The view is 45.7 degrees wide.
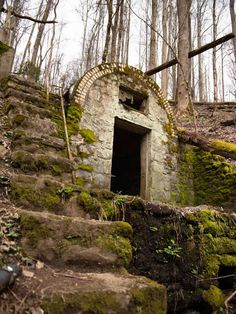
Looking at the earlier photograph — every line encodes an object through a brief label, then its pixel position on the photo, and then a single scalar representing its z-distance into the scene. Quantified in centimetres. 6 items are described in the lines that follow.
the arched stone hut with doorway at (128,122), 536
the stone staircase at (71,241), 148
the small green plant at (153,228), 309
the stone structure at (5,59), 576
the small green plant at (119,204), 280
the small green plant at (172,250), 312
